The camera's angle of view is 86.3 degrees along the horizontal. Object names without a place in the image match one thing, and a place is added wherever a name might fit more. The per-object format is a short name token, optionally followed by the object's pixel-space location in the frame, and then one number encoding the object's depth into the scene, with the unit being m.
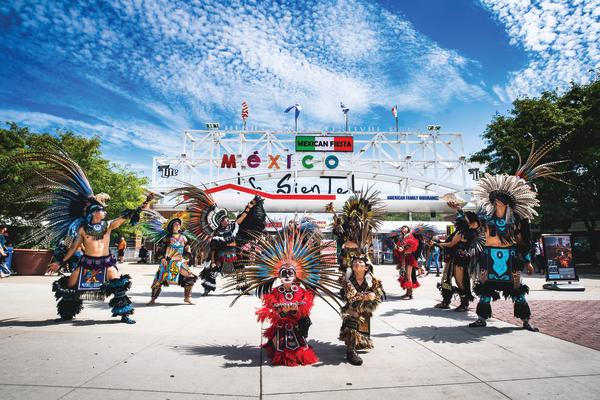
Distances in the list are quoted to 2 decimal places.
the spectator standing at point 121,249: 19.73
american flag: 31.97
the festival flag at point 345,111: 32.73
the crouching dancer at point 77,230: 4.94
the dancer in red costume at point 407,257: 7.64
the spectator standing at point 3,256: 10.93
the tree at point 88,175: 13.01
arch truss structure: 28.70
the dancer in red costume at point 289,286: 3.37
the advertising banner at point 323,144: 28.77
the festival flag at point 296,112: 31.03
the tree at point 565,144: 15.95
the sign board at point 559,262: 9.33
